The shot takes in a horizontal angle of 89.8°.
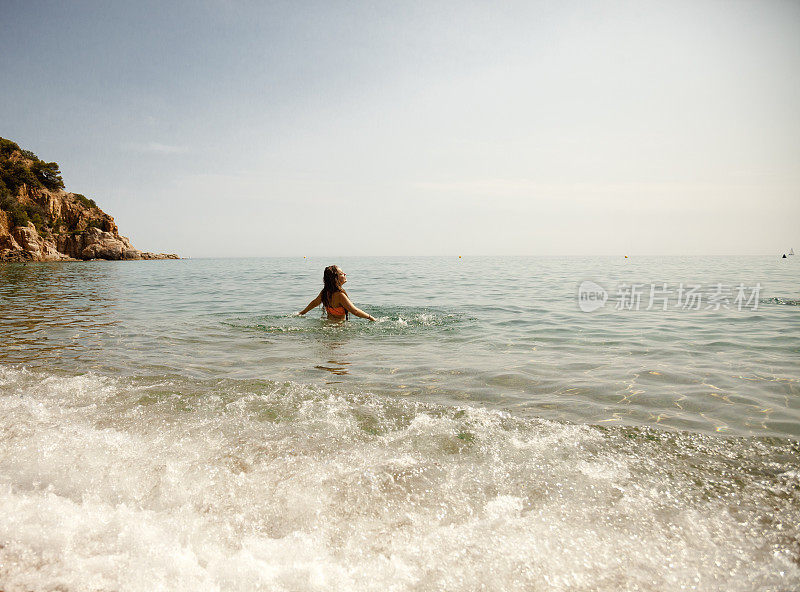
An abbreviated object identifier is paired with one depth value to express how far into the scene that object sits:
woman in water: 9.56
